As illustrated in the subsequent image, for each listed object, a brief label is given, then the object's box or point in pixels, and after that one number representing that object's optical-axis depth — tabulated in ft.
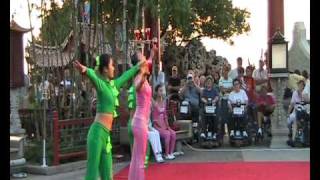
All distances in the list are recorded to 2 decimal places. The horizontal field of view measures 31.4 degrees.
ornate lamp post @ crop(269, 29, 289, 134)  41.22
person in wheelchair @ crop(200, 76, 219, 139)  40.24
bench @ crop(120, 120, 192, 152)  37.19
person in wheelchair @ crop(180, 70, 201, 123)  42.55
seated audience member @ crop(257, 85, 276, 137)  41.98
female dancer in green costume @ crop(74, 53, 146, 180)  20.52
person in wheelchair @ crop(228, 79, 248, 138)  40.45
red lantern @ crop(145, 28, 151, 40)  48.57
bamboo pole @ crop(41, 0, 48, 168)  31.55
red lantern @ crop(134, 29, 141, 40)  43.75
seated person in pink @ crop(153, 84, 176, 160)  35.60
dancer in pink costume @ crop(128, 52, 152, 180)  23.27
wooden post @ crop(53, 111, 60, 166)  31.53
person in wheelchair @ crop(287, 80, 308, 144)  39.50
